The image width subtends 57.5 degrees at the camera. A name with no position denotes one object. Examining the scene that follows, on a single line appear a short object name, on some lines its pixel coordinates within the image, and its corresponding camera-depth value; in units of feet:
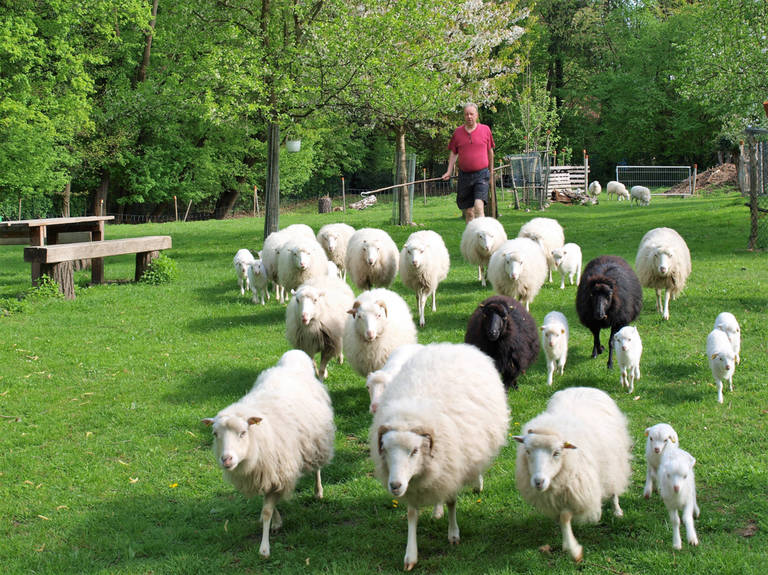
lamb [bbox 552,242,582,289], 38.01
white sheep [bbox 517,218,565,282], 39.88
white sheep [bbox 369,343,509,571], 13.75
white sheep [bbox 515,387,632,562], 13.50
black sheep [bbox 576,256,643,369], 25.49
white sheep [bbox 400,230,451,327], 33.30
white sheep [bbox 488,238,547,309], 31.43
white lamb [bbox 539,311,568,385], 23.25
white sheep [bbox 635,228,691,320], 30.73
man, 39.52
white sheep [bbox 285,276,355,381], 24.68
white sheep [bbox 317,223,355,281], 40.91
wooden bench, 38.51
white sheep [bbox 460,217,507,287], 37.50
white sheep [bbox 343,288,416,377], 22.39
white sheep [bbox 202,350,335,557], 14.75
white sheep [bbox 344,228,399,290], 35.37
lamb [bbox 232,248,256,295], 40.14
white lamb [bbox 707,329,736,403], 21.27
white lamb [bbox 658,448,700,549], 13.65
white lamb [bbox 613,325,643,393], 22.29
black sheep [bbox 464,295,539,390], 22.31
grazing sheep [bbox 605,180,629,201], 99.19
